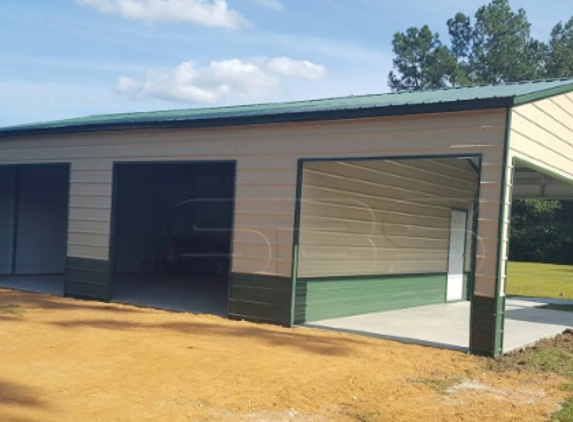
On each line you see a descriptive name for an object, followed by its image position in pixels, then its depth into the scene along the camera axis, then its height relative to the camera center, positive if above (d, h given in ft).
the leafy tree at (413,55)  158.85 +36.96
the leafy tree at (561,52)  147.84 +37.16
